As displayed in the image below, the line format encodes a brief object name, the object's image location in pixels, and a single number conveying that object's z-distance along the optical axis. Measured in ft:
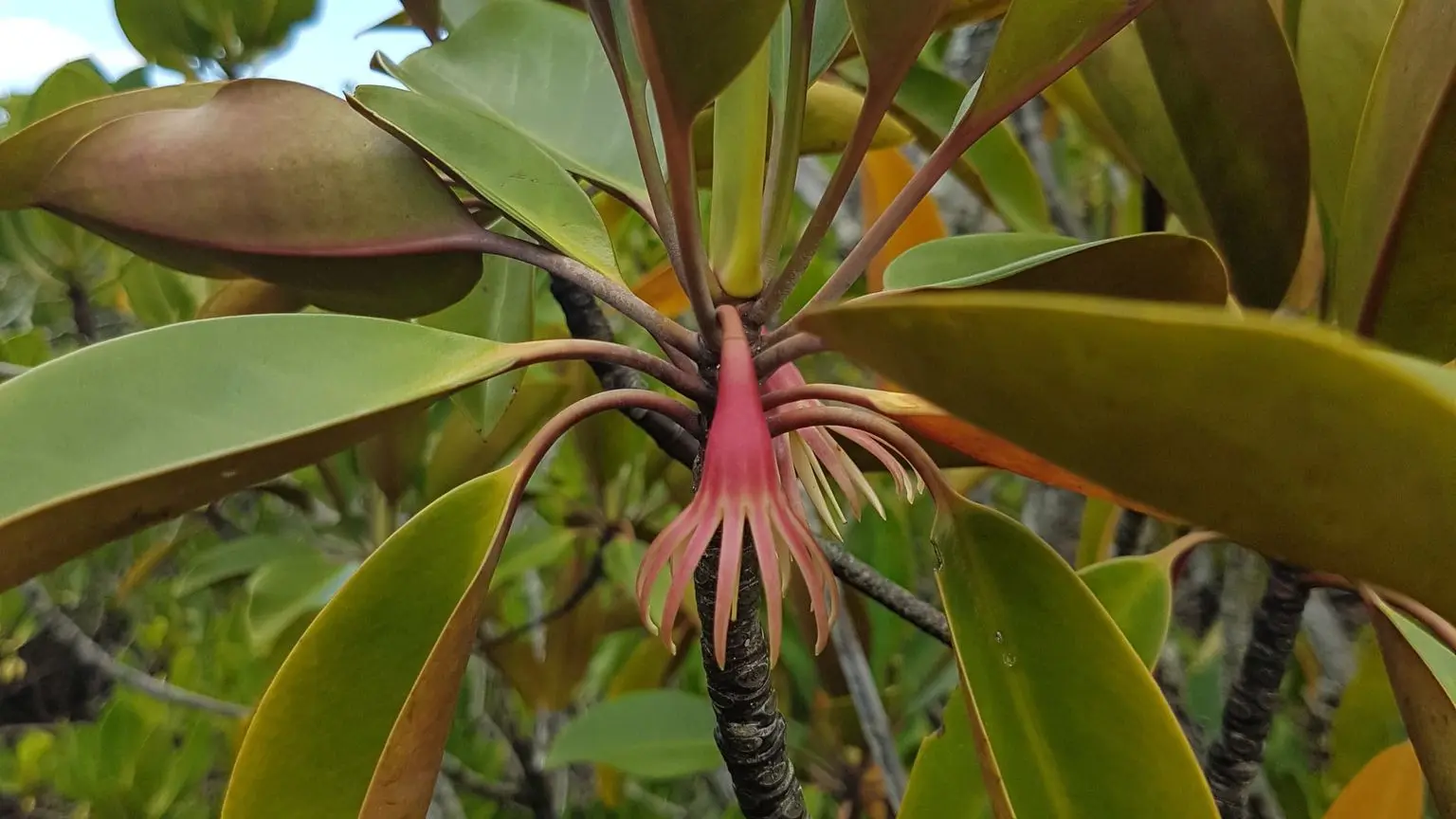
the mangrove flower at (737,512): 0.96
